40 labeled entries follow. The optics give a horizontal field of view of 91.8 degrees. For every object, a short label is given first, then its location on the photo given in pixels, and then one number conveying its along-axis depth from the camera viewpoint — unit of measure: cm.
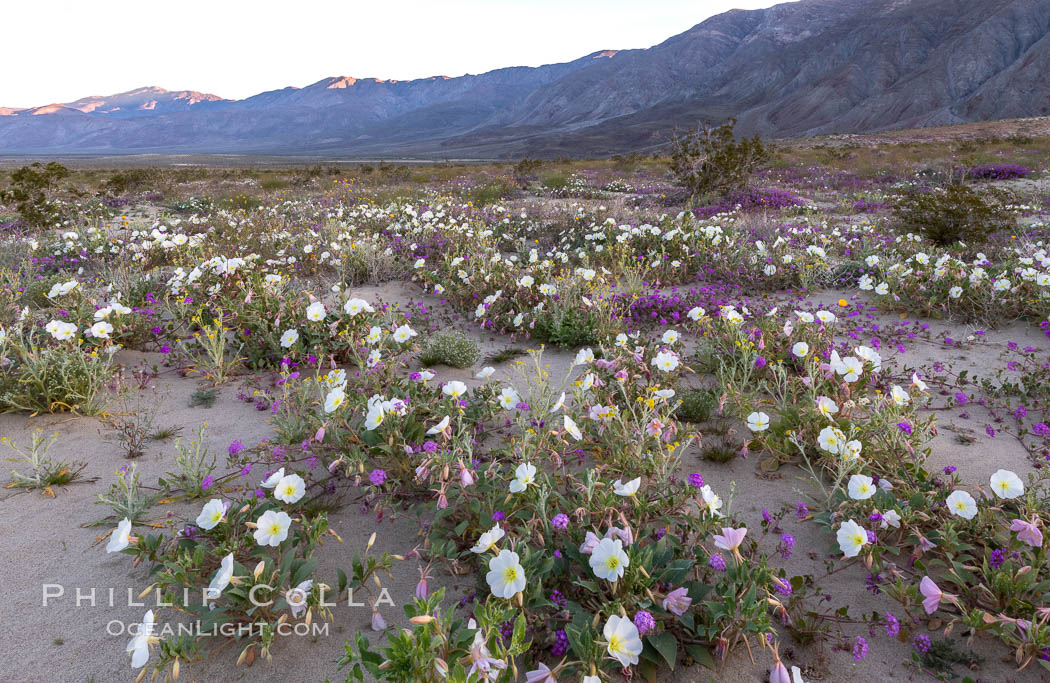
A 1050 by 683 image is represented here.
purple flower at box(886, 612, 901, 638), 200
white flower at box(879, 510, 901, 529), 230
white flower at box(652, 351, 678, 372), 335
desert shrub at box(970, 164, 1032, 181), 1584
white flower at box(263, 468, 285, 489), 235
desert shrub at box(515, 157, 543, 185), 2059
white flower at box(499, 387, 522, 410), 287
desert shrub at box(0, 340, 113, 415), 362
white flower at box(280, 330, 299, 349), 407
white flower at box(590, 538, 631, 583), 188
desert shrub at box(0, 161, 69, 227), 1028
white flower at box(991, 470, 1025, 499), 226
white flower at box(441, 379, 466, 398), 290
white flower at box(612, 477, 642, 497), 220
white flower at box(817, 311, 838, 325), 366
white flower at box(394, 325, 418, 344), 391
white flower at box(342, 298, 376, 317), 398
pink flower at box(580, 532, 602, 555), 203
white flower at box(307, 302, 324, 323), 406
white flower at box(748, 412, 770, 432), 292
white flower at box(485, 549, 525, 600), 182
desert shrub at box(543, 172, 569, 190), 1750
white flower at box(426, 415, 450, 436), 254
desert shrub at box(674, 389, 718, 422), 359
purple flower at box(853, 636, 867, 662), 194
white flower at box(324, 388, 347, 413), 285
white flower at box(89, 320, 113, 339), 385
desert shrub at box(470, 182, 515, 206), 1463
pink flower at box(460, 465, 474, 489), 236
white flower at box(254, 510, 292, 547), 211
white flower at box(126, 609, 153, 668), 165
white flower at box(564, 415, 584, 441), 250
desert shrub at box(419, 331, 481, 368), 461
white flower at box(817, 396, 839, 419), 286
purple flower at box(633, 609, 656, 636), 177
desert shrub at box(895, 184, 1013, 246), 772
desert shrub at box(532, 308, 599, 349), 486
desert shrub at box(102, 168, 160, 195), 1742
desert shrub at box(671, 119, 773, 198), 1336
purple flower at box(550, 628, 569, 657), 192
